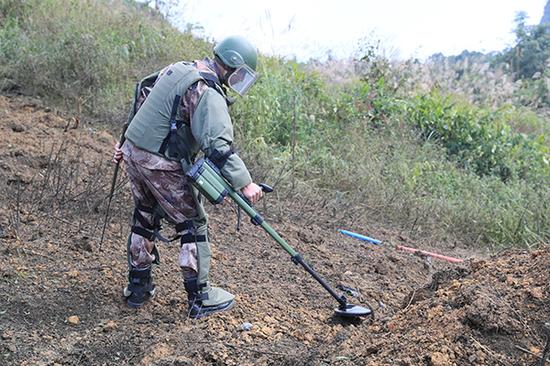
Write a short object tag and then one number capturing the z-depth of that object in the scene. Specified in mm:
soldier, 3410
